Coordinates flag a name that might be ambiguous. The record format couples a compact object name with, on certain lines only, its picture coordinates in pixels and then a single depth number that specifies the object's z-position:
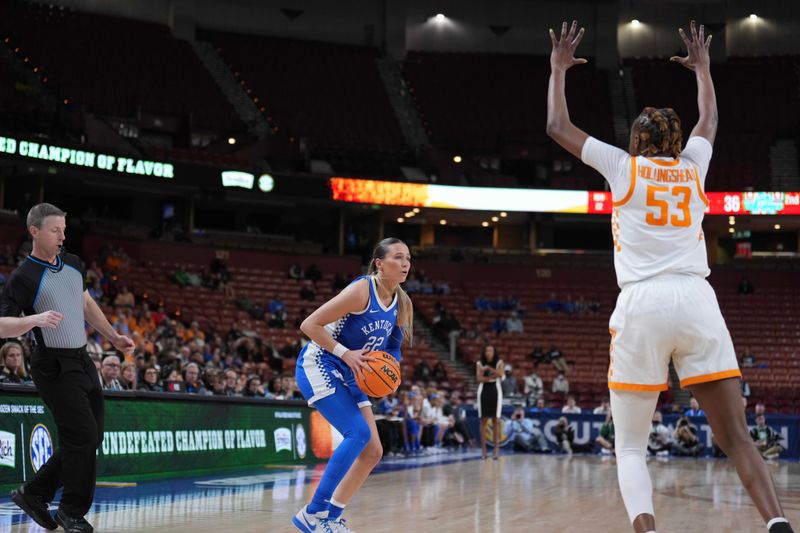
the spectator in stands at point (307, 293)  31.97
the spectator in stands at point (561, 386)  27.08
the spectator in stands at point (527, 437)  21.81
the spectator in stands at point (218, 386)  14.20
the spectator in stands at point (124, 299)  24.44
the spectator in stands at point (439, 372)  27.67
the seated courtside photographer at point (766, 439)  20.50
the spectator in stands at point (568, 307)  34.59
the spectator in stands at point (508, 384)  25.28
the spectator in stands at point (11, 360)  9.97
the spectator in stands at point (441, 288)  35.22
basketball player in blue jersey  6.09
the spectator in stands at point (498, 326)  33.00
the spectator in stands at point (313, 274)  33.66
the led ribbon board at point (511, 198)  34.41
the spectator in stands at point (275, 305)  30.36
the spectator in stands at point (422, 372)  27.33
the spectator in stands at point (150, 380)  12.38
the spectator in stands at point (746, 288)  35.59
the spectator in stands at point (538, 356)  30.69
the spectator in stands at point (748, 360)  30.86
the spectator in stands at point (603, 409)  22.16
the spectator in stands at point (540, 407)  22.64
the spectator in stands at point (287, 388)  16.11
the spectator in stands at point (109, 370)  11.25
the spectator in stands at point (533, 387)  26.31
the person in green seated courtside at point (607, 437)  20.34
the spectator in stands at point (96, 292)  24.02
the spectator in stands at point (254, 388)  15.31
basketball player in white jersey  4.30
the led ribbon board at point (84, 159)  26.83
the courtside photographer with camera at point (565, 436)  21.66
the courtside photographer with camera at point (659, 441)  20.58
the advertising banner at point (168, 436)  8.68
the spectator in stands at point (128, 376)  12.02
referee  6.20
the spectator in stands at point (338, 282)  33.08
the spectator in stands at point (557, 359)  29.95
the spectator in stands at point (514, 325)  33.03
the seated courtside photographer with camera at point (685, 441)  20.94
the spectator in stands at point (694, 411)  22.27
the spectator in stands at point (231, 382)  14.66
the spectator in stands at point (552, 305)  34.84
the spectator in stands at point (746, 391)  26.70
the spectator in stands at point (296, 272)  33.59
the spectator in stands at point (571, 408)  22.23
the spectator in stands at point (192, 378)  13.63
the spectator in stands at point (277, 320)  29.36
